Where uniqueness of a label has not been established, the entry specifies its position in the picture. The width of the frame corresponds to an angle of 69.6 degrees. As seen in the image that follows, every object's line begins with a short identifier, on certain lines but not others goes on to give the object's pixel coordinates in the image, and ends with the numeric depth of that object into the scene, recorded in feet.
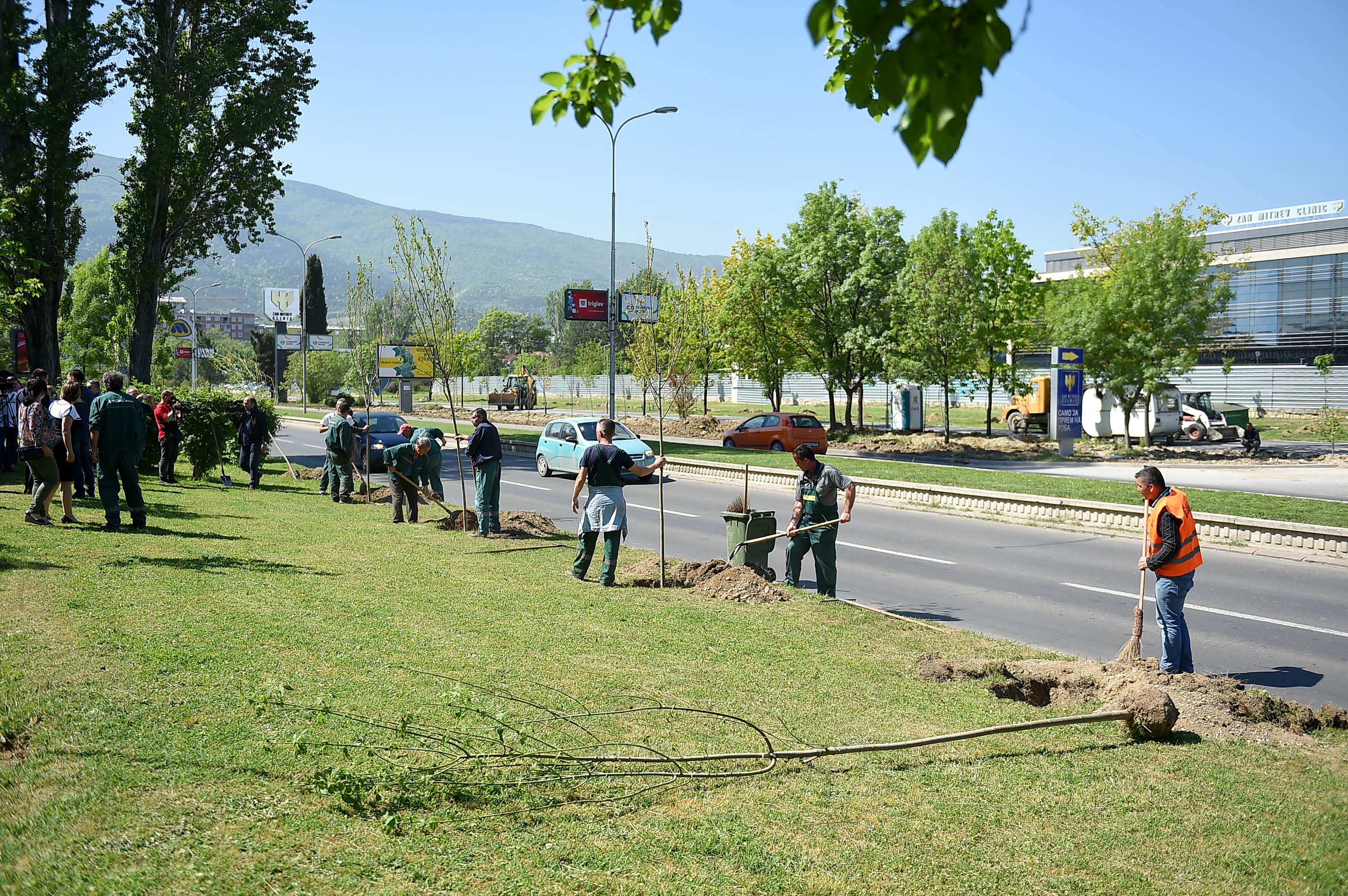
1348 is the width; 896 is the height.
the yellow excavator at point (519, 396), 228.22
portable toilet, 130.62
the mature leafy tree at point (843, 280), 119.96
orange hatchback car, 108.78
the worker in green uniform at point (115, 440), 35.83
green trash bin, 36.35
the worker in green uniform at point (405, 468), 48.88
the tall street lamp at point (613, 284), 107.76
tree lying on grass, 14.69
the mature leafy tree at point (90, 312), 128.16
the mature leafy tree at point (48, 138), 70.95
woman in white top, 36.22
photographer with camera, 59.93
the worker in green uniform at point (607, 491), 33.24
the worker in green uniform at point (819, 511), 32.40
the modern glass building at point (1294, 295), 209.77
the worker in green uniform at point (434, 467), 52.54
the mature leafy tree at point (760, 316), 126.82
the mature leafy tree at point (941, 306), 110.63
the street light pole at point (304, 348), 190.90
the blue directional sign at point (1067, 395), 101.96
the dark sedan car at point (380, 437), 79.01
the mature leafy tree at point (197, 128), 82.64
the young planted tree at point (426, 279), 51.83
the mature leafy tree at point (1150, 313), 101.24
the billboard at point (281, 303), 373.40
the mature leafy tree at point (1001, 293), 111.86
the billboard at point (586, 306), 135.13
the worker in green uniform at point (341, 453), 56.13
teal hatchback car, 79.92
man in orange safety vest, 24.35
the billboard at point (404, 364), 228.22
